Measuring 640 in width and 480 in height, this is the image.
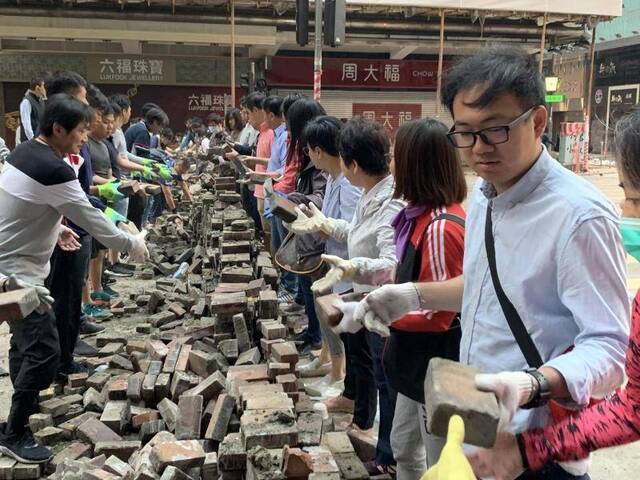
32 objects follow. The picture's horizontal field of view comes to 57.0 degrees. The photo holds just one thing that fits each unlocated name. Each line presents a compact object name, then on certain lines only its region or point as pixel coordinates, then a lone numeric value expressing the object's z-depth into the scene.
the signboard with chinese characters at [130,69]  16.17
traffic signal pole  7.89
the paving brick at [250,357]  3.49
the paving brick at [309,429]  2.60
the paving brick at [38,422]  3.47
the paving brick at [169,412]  3.19
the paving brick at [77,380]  3.97
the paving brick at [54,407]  3.61
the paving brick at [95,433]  3.26
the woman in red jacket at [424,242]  2.09
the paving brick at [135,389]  3.52
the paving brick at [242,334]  3.82
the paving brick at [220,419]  2.82
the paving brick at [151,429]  3.23
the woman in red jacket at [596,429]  1.21
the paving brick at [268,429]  2.42
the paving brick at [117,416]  3.38
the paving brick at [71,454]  3.13
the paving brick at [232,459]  2.49
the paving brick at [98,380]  3.95
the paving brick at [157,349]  3.92
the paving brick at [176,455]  2.58
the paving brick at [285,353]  3.22
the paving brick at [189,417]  2.95
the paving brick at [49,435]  3.39
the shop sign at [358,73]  17.12
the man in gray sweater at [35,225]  3.24
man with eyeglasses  1.23
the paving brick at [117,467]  2.72
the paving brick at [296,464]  2.28
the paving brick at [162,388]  3.50
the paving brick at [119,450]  3.04
